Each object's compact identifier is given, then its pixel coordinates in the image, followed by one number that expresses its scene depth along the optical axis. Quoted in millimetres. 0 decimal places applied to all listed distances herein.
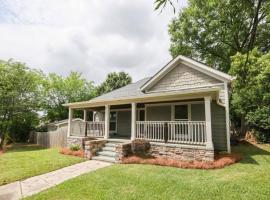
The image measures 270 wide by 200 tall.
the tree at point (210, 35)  21900
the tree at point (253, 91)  13320
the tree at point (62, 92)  26786
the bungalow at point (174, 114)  8992
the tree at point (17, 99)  18203
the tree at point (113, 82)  33969
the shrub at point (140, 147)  9883
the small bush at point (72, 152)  11152
